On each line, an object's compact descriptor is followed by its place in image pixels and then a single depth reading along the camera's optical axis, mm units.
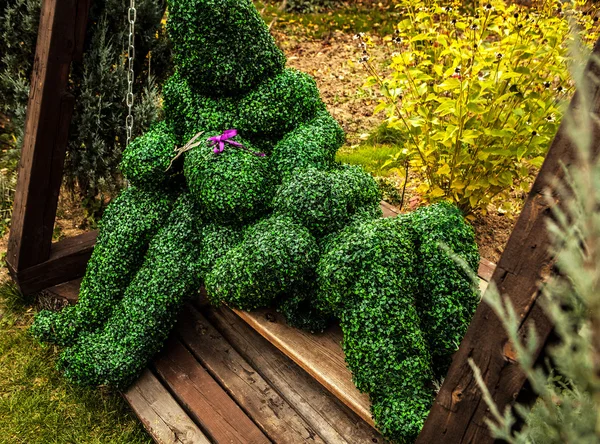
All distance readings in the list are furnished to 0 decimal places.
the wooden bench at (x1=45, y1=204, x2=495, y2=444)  2299
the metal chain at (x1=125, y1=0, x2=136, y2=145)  2623
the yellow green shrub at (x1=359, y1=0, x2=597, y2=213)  2719
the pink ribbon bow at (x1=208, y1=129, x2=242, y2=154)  2508
